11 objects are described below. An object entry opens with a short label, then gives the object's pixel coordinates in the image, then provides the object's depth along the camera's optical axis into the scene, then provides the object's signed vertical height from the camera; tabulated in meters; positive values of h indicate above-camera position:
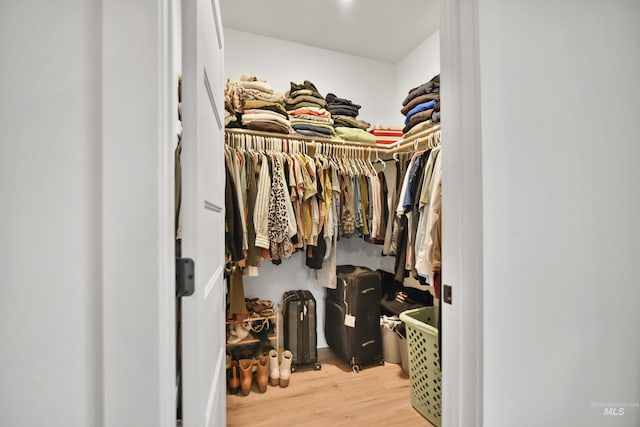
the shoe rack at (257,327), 2.07 -0.89
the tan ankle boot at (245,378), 1.93 -1.11
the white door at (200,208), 0.59 +0.02
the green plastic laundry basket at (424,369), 1.62 -0.92
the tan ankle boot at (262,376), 1.98 -1.13
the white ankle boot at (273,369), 2.06 -1.13
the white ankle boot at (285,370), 2.04 -1.13
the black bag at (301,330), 2.29 -0.93
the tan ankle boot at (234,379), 1.95 -1.13
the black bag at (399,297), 2.35 -0.71
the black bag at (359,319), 2.26 -0.84
